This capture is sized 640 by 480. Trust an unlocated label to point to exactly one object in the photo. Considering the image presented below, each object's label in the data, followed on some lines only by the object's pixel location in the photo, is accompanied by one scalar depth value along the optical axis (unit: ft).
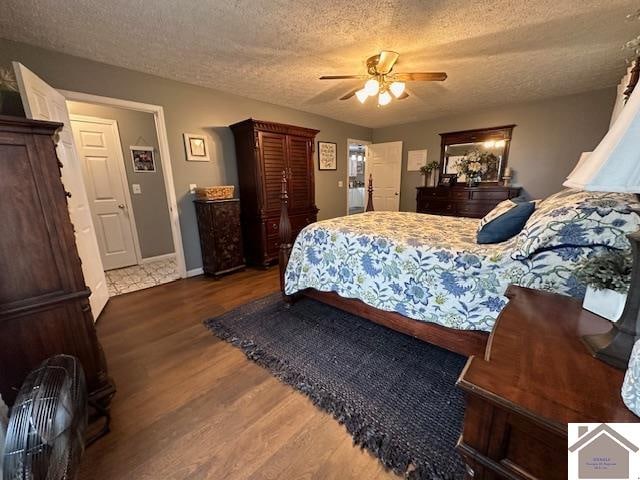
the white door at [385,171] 18.12
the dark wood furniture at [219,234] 10.53
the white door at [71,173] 5.63
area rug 3.94
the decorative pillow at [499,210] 5.89
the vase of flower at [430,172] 16.11
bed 3.92
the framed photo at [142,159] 12.71
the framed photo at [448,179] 15.29
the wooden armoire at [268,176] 11.13
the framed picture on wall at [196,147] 10.50
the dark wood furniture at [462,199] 13.48
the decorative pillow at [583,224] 3.56
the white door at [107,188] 11.43
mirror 13.96
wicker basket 10.45
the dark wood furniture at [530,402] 1.77
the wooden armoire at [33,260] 3.57
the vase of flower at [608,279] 2.49
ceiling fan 7.45
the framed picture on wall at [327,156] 16.02
